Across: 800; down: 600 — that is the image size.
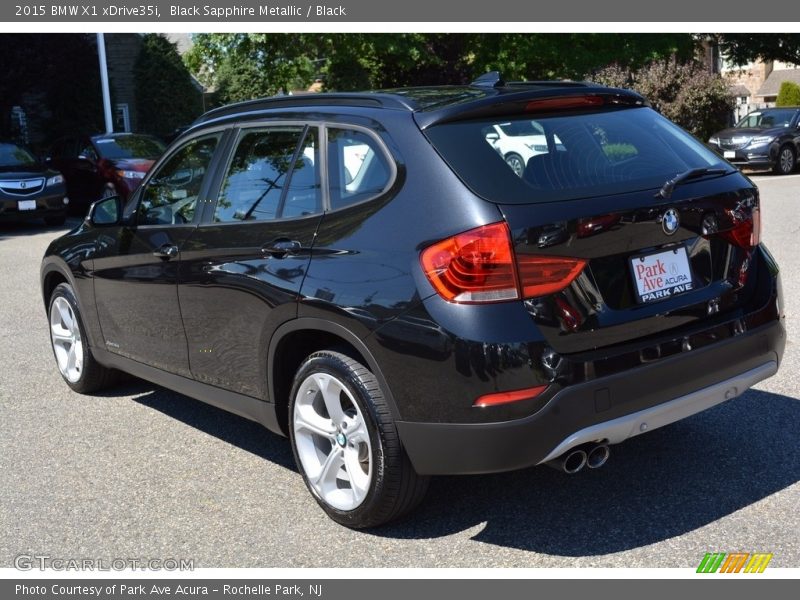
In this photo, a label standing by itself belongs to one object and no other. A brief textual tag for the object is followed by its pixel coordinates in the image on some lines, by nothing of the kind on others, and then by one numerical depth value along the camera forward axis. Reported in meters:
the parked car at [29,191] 17.81
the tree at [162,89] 36.75
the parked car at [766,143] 23.97
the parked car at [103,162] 18.88
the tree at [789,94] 63.91
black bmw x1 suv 3.61
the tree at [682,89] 28.11
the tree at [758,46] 37.56
